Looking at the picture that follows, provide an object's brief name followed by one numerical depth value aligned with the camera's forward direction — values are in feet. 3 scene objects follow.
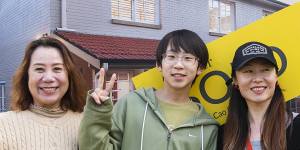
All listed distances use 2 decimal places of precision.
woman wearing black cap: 6.42
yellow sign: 7.73
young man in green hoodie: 6.39
